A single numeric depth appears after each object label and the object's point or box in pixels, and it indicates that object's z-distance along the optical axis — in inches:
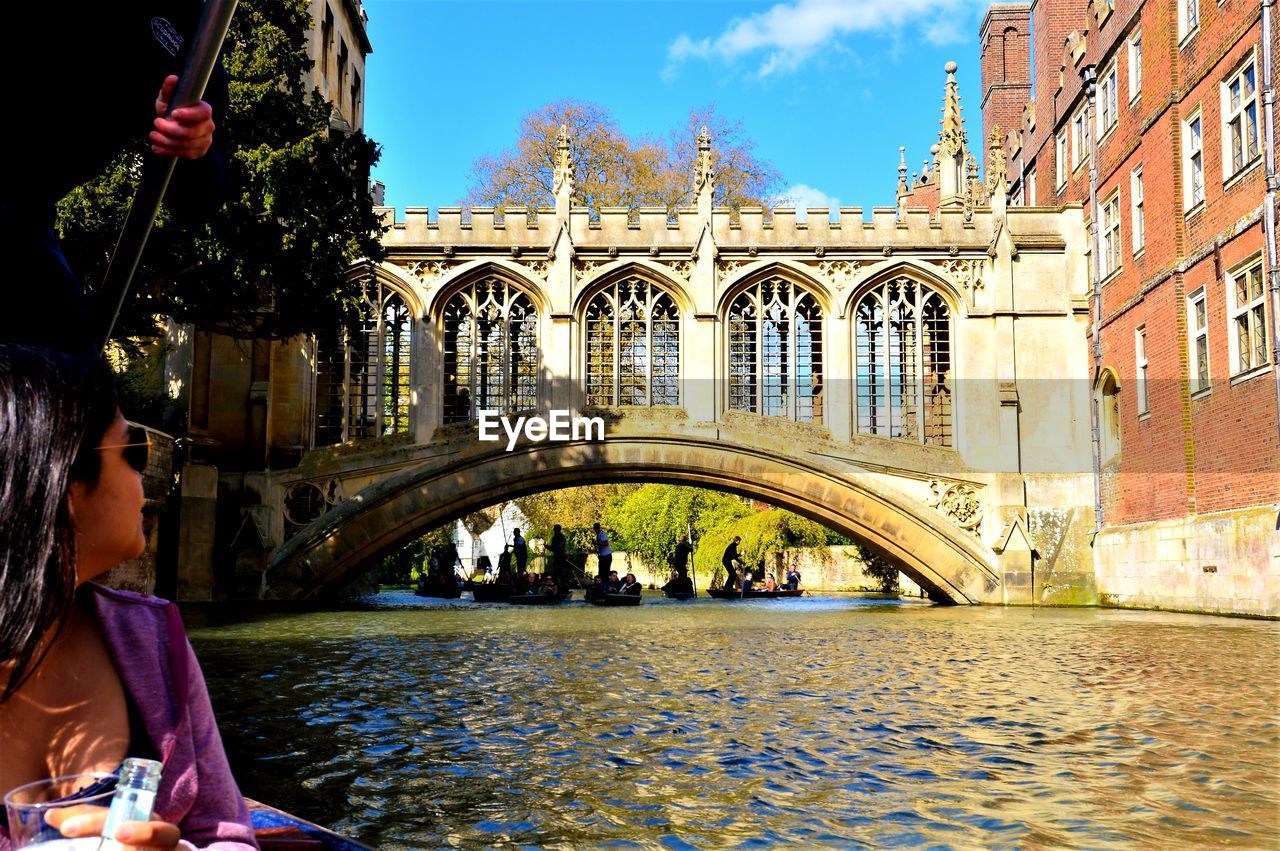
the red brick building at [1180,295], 555.2
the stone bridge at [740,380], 759.7
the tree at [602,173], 1163.9
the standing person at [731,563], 1095.4
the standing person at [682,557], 1043.9
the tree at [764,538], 1173.7
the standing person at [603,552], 942.1
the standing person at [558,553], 1023.6
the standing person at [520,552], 1084.5
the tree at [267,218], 480.7
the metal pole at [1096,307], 758.5
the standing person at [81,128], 88.6
